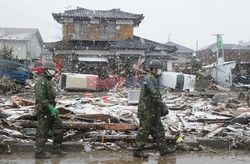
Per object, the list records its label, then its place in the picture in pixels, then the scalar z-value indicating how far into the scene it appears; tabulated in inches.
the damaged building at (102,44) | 1033.5
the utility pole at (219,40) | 1067.7
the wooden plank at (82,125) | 235.2
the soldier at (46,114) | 204.2
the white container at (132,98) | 443.2
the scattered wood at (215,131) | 257.3
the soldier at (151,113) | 210.8
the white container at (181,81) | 814.1
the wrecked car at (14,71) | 758.1
